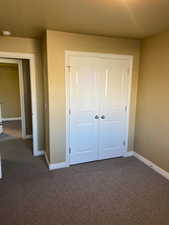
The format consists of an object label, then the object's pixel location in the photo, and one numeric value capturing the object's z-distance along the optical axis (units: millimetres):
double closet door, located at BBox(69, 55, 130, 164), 2955
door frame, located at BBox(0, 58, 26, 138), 3998
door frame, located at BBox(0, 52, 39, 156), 3093
